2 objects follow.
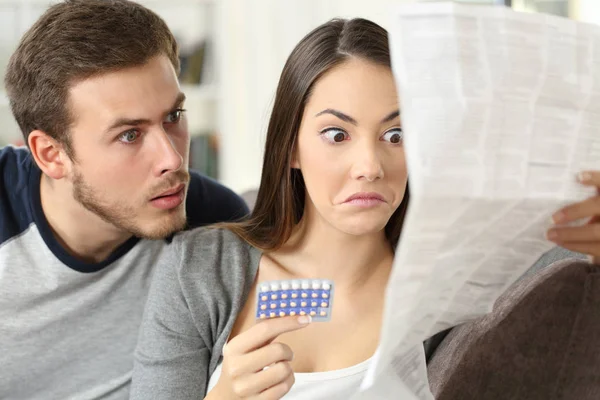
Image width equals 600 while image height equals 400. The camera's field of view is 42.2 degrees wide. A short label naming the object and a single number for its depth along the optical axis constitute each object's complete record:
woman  1.17
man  1.52
